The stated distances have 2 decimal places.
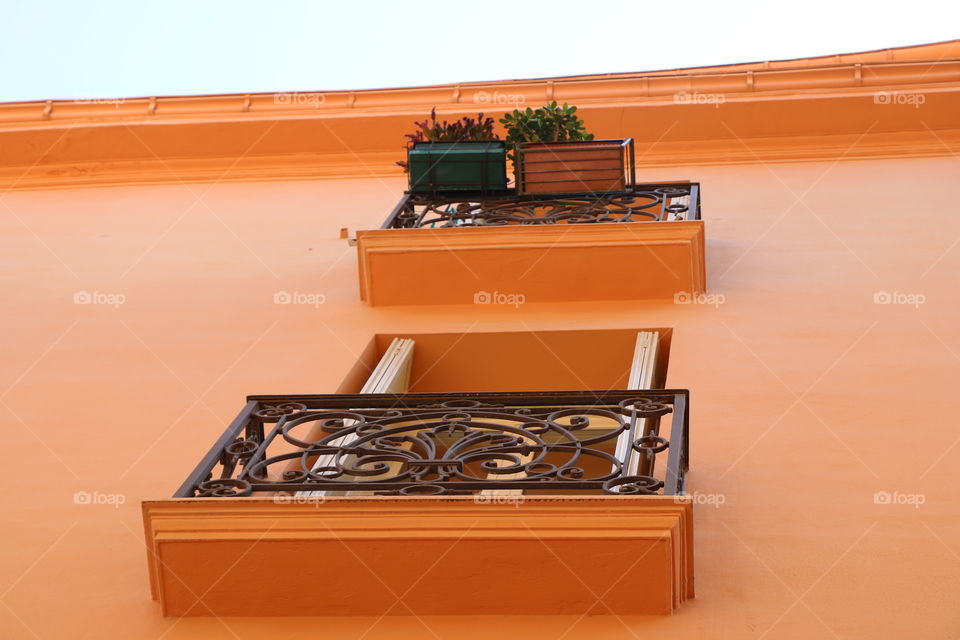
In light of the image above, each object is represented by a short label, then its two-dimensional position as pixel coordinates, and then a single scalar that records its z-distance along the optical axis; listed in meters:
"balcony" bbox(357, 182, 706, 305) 7.62
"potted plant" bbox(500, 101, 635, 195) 8.70
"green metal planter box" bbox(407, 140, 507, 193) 8.89
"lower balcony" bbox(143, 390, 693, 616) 4.21
